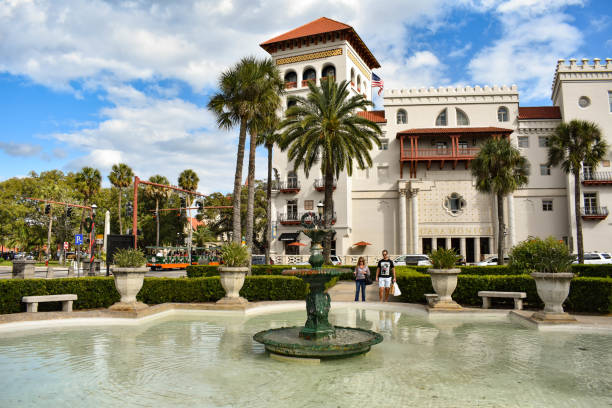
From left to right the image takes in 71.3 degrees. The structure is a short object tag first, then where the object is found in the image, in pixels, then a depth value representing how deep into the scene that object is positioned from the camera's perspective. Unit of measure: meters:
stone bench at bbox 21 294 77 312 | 11.63
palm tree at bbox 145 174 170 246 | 56.91
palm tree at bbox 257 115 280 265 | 32.97
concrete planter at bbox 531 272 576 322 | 10.05
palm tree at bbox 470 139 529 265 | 29.50
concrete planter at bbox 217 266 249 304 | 13.27
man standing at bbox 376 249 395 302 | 14.09
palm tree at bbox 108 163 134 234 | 53.31
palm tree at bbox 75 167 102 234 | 47.12
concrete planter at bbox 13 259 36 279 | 18.30
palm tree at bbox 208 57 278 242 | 22.16
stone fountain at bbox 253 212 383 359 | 6.96
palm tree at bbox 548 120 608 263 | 30.34
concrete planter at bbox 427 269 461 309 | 12.63
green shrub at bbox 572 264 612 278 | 20.27
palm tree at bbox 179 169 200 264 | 57.41
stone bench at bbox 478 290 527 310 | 12.64
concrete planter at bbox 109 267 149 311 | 11.76
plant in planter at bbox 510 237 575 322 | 10.08
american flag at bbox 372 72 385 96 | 47.19
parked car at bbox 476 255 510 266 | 31.71
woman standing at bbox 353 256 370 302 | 14.82
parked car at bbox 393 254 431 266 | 32.09
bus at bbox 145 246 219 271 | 41.41
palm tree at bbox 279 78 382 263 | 26.28
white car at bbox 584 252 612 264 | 30.47
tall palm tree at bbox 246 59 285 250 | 22.50
